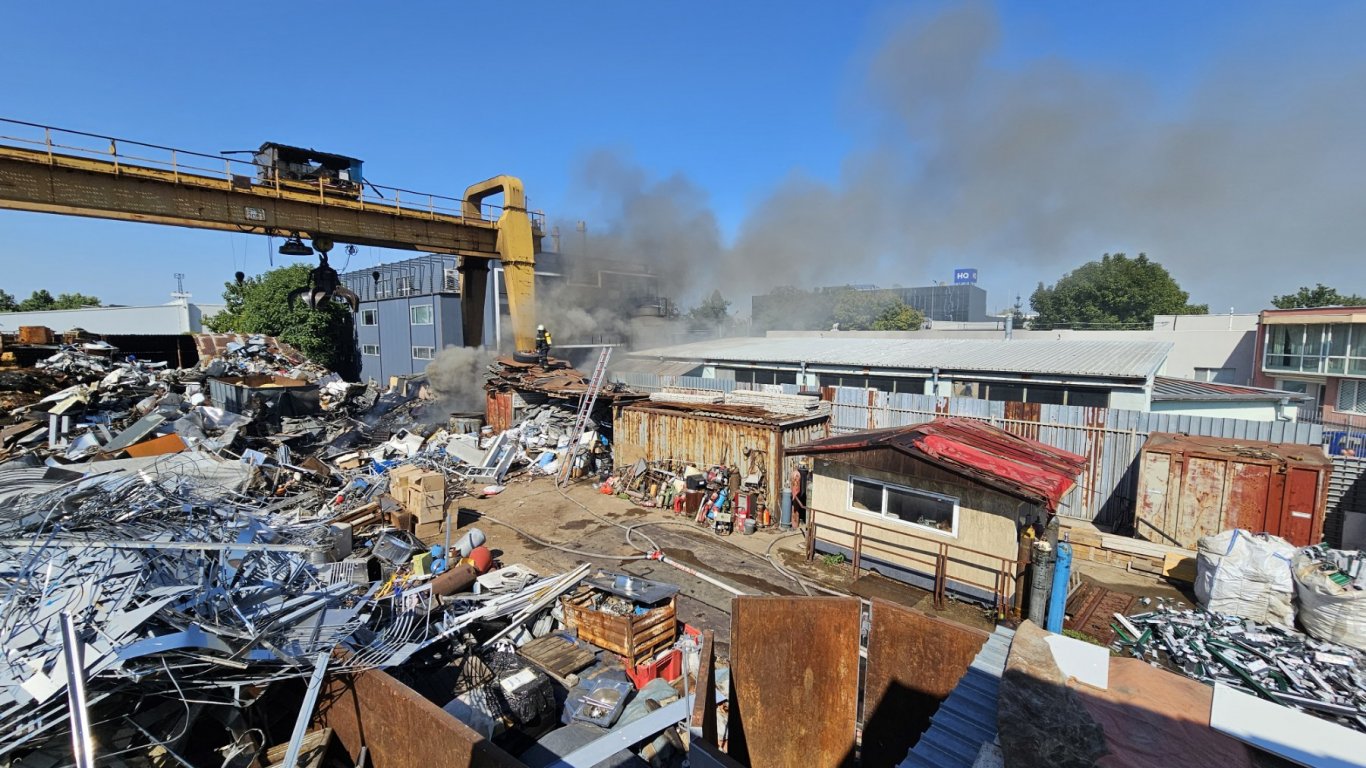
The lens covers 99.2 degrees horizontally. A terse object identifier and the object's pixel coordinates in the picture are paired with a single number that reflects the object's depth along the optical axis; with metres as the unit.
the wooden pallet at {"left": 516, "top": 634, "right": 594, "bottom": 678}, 6.43
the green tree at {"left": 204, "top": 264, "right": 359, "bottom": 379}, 30.80
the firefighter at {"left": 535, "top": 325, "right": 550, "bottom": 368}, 19.84
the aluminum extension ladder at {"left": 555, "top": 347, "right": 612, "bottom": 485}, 15.39
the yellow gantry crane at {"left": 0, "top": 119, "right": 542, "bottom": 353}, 12.19
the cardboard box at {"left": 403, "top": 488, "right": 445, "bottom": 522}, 11.10
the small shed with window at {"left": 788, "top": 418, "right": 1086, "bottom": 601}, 8.02
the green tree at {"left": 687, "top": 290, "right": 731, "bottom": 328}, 47.34
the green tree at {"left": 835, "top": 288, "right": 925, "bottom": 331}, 50.72
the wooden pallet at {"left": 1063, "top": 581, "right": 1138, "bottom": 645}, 7.51
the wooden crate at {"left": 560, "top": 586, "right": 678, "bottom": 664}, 6.59
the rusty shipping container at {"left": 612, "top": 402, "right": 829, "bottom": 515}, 12.27
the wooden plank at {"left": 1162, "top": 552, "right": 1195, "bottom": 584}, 8.72
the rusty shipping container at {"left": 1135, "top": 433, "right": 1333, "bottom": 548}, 8.49
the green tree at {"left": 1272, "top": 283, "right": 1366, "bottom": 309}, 43.75
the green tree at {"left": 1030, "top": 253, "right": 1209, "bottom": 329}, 50.19
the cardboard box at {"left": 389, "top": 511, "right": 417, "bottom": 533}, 10.69
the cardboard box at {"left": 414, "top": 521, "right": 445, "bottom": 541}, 11.10
